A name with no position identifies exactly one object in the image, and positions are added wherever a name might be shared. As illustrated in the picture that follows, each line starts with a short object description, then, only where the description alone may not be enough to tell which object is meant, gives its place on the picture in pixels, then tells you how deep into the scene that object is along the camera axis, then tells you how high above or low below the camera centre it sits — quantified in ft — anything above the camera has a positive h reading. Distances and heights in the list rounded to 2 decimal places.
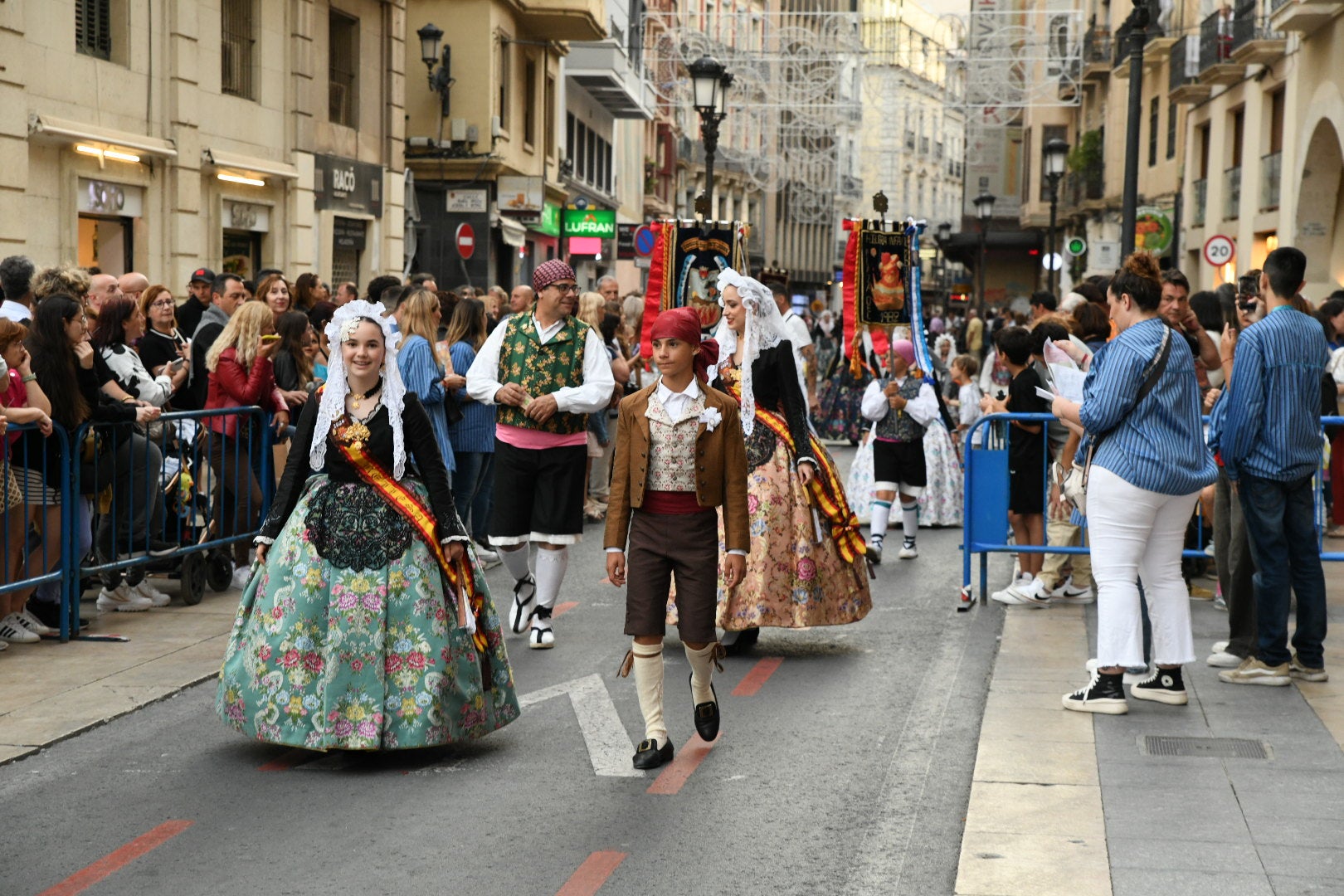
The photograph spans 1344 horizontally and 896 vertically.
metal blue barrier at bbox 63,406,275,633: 30.83 -3.42
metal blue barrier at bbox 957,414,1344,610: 33.73 -3.47
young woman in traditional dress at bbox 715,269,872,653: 28.68 -3.00
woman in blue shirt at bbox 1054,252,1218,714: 23.26 -1.91
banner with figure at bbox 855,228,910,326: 45.60 +1.44
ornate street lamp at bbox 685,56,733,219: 71.61 +9.91
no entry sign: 85.76 +4.10
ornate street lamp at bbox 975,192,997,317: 132.67 +9.71
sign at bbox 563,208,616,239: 114.62 +6.91
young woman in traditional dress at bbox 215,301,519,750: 21.03 -3.45
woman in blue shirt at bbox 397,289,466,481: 37.09 -0.85
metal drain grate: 21.71 -5.28
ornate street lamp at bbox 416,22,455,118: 95.50 +14.93
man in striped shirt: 25.31 -1.68
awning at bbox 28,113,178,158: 52.80 +5.89
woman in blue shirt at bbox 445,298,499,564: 39.91 -2.45
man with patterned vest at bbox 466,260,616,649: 29.89 -1.71
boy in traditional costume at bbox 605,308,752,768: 21.67 -2.27
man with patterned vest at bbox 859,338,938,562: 42.11 -2.95
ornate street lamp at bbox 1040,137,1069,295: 101.81 +10.62
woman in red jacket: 34.91 -1.42
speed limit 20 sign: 77.15 +3.98
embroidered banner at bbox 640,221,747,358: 46.14 +1.91
